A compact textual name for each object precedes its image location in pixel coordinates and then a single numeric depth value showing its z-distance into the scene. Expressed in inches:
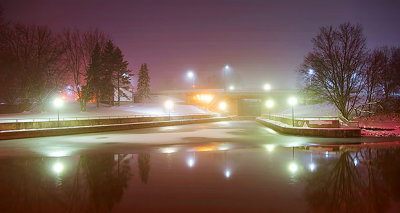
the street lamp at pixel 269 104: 2650.3
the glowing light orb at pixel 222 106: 2950.3
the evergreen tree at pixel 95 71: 1995.3
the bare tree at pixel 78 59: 1870.1
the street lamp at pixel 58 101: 1146.7
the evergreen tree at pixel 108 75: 2200.8
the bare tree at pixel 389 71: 1652.1
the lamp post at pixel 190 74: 2425.7
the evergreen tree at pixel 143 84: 3110.2
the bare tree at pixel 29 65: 1605.6
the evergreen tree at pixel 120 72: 2432.3
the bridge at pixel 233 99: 2578.7
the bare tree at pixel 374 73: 1550.2
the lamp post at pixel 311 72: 1355.6
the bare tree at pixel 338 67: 1314.0
